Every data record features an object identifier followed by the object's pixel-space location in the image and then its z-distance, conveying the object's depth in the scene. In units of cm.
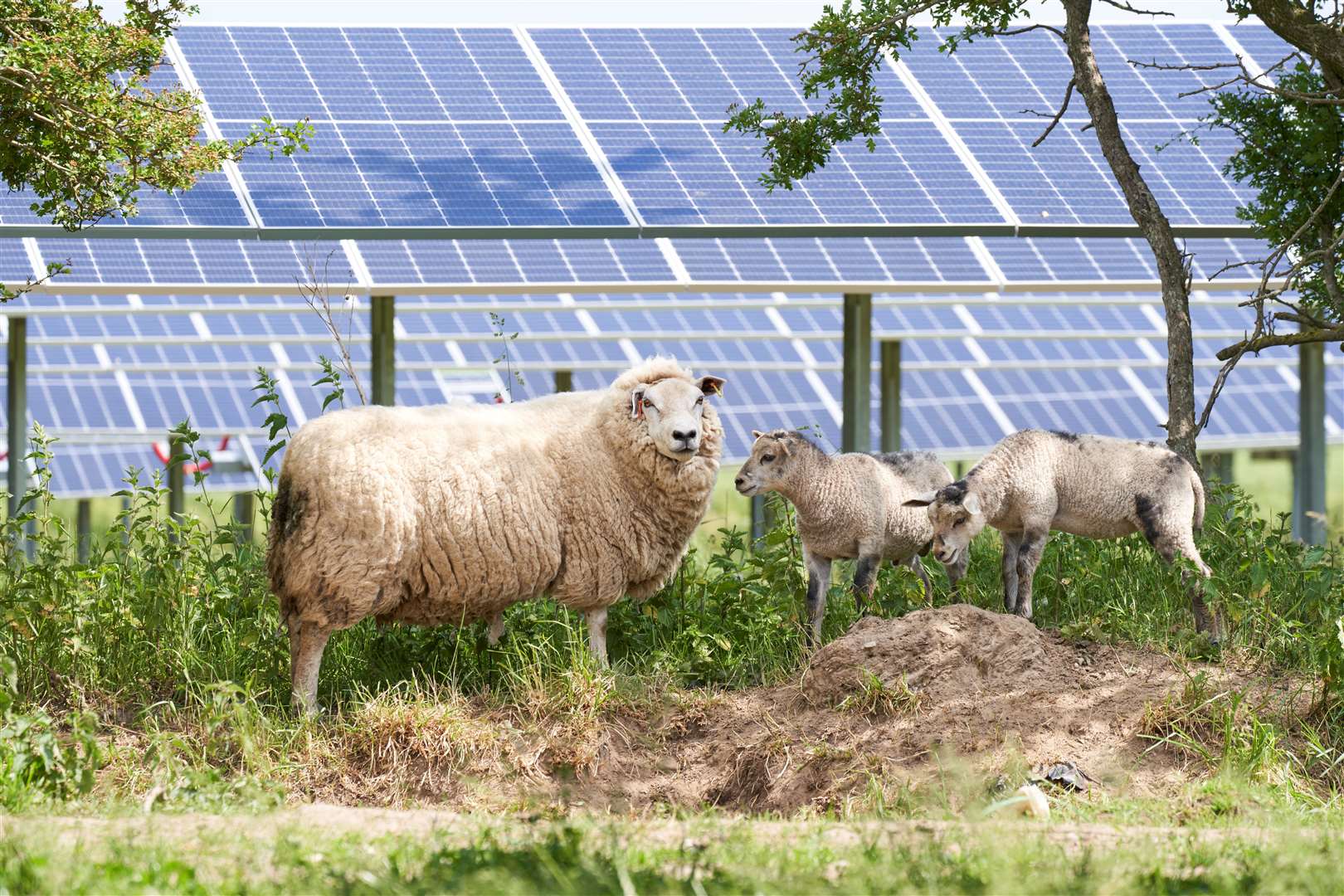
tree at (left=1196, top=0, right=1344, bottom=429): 1830
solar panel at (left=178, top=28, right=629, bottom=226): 2239
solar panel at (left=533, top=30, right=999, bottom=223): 2327
